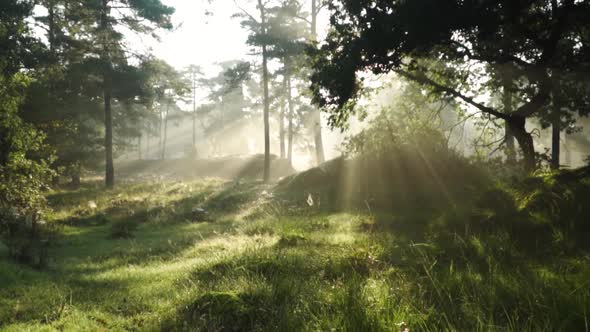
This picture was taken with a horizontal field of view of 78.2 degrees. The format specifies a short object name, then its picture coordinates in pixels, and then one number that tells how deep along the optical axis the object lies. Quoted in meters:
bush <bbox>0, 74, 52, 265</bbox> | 9.34
